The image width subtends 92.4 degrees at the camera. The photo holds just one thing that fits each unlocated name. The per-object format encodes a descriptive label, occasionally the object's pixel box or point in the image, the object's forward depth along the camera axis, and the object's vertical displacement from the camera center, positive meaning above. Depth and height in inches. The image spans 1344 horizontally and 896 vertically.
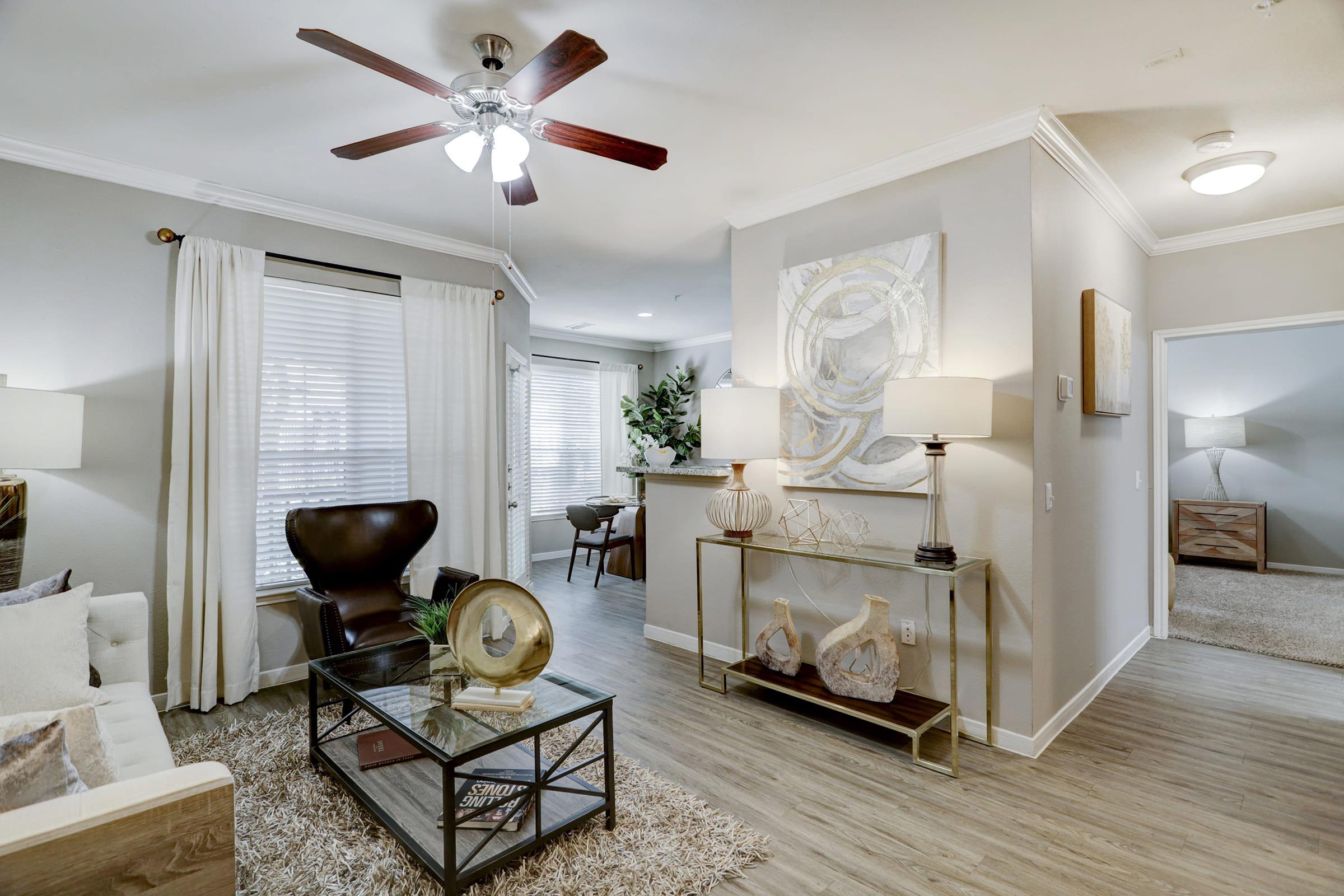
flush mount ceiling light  115.4 +50.2
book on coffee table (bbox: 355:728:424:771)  97.3 -45.4
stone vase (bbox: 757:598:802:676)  121.8 -37.3
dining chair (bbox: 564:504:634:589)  235.1 -28.8
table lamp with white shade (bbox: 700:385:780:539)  127.4 +4.4
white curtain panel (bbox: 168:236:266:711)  124.0 -4.3
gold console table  99.6 -42.5
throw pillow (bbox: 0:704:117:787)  52.1 -23.4
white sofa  41.9 -26.5
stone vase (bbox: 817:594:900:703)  108.4 -34.7
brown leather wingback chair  119.0 -22.8
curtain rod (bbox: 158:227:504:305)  123.3 +43.1
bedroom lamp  256.4 +5.2
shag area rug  73.8 -48.8
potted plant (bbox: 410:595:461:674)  88.4 -25.3
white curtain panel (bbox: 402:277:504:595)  155.4 +8.1
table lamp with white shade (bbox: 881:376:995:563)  97.5 +6.5
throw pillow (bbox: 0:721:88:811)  44.9 -22.2
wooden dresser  247.6 -31.7
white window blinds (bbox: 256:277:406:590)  139.0 +11.5
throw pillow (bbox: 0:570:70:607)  86.0 -18.1
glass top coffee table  72.8 -41.5
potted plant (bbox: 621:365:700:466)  306.0 +16.9
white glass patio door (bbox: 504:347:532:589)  190.8 -4.7
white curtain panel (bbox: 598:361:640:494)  309.4 +14.0
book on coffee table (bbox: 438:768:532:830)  82.1 -45.9
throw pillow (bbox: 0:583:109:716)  74.8 -24.0
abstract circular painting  114.7 +18.6
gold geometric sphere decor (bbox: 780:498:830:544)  128.3 -14.1
